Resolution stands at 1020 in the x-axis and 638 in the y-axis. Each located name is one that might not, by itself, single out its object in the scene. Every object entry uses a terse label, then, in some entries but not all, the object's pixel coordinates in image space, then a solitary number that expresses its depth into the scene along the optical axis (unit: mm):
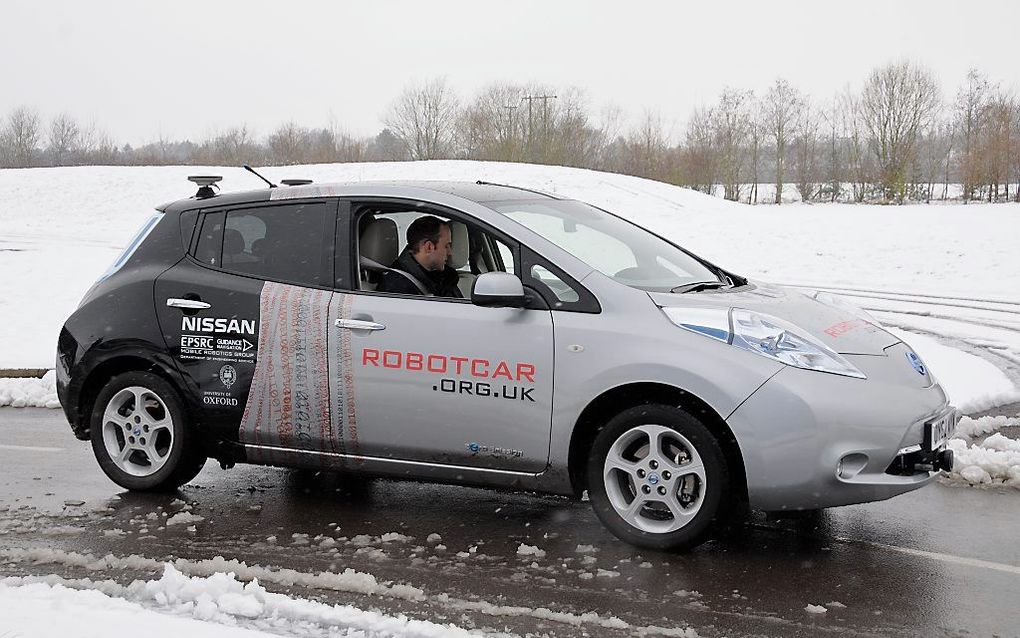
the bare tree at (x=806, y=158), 56094
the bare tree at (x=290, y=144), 68312
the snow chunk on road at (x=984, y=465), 6156
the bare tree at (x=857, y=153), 54528
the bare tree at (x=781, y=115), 59903
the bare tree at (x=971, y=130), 45812
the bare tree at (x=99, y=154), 66312
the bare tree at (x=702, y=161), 57469
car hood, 4953
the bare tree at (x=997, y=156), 44625
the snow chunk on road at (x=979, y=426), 7367
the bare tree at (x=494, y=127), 57844
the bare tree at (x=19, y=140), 73125
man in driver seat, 5633
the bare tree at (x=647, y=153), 61975
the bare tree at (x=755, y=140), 59000
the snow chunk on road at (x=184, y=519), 5680
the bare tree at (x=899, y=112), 53806
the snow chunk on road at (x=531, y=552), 5000
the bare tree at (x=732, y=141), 57469
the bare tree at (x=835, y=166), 55000
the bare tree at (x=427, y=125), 64375
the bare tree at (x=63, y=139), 77825
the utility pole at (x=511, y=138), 57062
